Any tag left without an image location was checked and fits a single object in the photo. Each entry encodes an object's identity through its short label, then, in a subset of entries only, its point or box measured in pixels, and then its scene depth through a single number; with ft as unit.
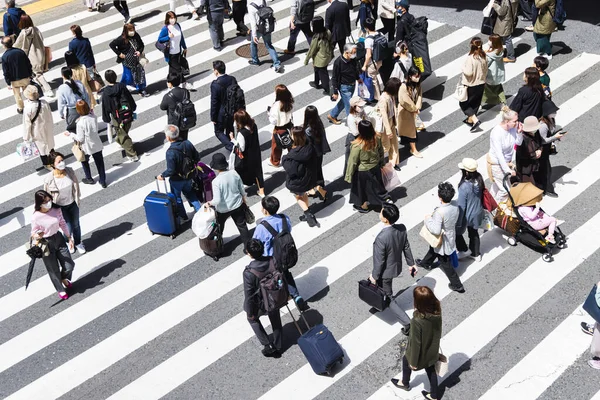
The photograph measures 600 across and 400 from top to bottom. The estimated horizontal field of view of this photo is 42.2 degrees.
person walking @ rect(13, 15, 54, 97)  52.95
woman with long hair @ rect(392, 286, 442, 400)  26.04
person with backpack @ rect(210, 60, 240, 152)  43.14
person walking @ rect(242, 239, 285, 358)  28.66
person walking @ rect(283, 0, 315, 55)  55.01
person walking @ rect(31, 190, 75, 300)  34.06
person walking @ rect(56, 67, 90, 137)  45.57
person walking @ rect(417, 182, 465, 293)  31.89
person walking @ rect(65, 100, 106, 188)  41.16
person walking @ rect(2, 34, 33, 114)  50.19
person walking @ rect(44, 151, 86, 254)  36.32
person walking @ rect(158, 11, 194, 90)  52.06
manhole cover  57.52
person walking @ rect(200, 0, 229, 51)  56.70
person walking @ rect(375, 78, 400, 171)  40.83
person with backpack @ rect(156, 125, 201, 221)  38.06
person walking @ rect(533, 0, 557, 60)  51.47
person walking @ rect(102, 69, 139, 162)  44.45
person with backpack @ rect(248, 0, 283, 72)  53.52
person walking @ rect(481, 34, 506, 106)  44.98
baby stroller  35.78
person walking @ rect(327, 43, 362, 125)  45.06
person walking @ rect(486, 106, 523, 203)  37.04
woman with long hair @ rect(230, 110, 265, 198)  39.09
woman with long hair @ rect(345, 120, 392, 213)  37.50
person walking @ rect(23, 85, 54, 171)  43.09
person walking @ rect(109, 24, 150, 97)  51.21
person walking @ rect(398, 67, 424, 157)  42.27
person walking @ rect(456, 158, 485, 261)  33.45
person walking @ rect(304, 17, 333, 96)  48.22
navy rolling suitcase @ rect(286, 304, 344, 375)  29.96
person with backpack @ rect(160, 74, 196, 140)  43.27
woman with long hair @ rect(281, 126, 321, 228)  37.63
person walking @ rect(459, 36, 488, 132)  44.24
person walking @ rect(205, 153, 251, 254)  35.17
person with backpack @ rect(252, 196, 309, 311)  31.37
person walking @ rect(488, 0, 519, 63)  51.90
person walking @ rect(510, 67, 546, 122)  40.32
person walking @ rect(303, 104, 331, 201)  38.93
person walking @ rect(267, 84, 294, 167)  40.86
